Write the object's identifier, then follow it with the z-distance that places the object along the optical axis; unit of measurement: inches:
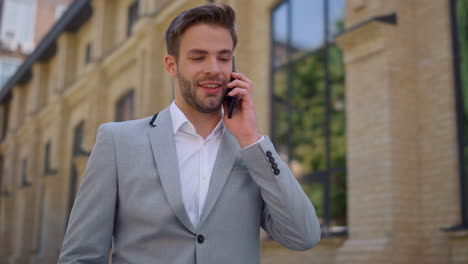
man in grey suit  85.8
